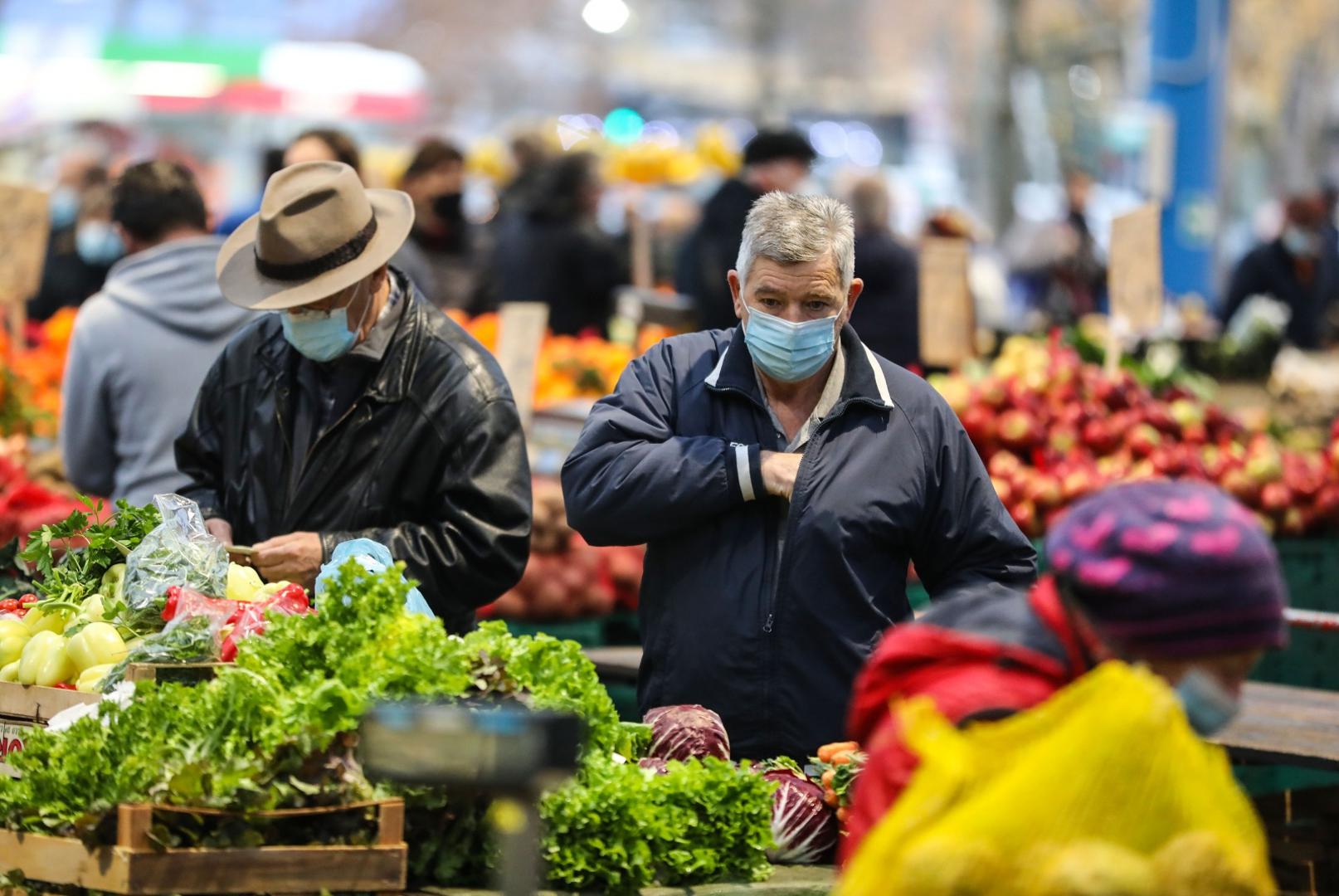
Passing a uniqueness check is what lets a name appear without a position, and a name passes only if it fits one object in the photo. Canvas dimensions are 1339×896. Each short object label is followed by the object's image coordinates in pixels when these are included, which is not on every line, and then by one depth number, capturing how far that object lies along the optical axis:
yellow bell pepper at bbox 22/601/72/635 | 8.13
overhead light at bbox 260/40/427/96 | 65.75
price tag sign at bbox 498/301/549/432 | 14.43
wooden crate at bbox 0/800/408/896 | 6.06
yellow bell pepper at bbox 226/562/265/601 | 8.26
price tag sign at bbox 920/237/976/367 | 19.12
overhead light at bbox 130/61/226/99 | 65.94
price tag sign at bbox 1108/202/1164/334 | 16.91
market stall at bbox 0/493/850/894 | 6.21
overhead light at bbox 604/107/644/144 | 57.04
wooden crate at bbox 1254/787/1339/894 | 11.79
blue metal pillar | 42.41
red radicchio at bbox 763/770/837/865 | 7.32
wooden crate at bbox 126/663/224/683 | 7.09
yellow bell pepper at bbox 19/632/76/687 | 7.70
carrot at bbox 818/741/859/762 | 7.52
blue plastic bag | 7.74
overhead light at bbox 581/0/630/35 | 80.75
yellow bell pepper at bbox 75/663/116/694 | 7.50
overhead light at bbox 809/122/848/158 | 89.37
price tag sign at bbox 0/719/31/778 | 7.58
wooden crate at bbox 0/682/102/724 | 7.36
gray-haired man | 7.95
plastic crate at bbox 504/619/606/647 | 14.06
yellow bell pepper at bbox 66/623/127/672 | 7.74
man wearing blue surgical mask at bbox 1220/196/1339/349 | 31.39
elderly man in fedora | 9.08
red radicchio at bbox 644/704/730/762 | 7.54
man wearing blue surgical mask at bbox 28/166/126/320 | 23.69
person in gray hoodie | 11.62
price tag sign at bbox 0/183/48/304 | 17.52
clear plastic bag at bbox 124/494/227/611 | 7.84
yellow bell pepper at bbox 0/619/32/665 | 7.95
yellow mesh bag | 4.23
